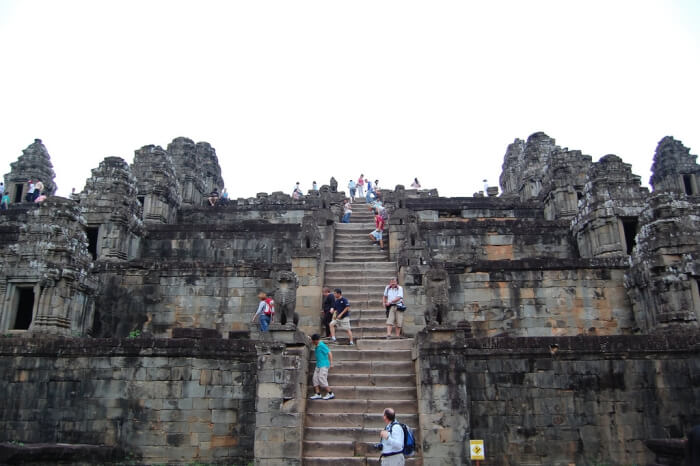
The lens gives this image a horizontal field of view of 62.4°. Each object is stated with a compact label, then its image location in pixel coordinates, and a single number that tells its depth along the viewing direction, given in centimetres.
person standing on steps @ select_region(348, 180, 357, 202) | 3488
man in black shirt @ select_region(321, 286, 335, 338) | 1326
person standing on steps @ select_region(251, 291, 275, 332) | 1344
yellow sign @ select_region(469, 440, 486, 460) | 974
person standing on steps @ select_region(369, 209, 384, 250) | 1897
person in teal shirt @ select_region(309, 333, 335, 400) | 1114
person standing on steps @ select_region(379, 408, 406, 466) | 773
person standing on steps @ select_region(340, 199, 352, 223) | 2319
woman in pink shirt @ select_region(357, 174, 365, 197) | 3544
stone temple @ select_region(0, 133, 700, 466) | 1104
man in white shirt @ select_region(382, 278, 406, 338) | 1306
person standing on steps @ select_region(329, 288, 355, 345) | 1295
